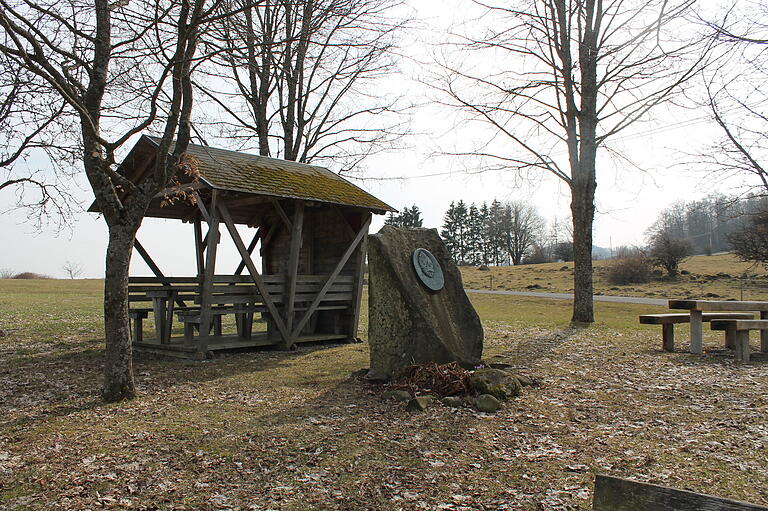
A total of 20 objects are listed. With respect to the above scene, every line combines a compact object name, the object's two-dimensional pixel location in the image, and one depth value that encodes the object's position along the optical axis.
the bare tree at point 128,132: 7.35
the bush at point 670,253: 40.25
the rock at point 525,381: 8.13
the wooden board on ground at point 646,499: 1.91
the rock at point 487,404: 6.82
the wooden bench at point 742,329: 9.79
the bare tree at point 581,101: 16.70
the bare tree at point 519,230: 80.06
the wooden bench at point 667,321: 11.57
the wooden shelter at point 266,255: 12.01
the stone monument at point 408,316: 8.60
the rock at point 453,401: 7.02
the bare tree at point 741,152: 15.88
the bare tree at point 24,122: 8.52
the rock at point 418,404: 6.92
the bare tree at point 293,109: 21.03
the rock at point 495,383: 7.31
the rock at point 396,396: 7.39
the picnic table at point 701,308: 10.59
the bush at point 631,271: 39.81
